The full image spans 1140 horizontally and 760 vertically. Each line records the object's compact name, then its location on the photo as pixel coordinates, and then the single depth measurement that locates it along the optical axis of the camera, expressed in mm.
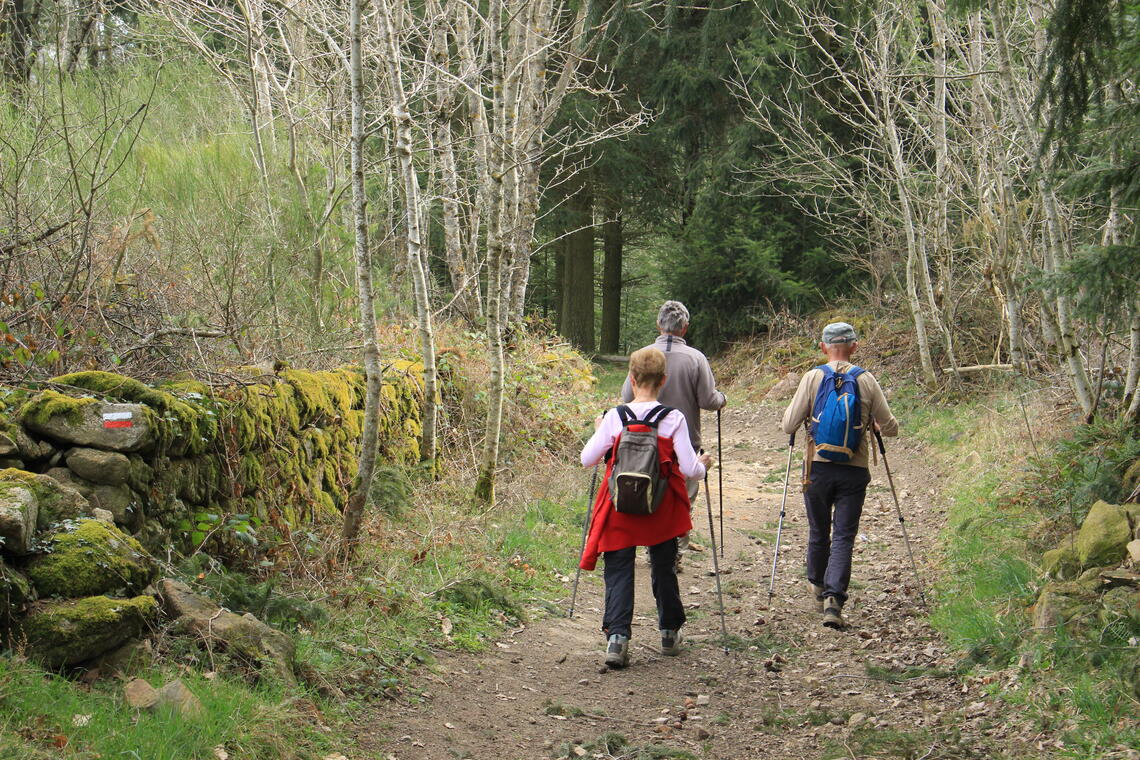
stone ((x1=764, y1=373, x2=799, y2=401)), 19000
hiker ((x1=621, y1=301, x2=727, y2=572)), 7598
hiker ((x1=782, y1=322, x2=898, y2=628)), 6906
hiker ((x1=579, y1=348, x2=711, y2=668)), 5973
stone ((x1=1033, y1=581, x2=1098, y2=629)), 5402
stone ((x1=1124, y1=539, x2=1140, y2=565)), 5477
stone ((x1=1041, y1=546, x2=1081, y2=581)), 5984
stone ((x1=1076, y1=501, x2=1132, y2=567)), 5755
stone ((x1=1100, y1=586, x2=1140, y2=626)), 5090
